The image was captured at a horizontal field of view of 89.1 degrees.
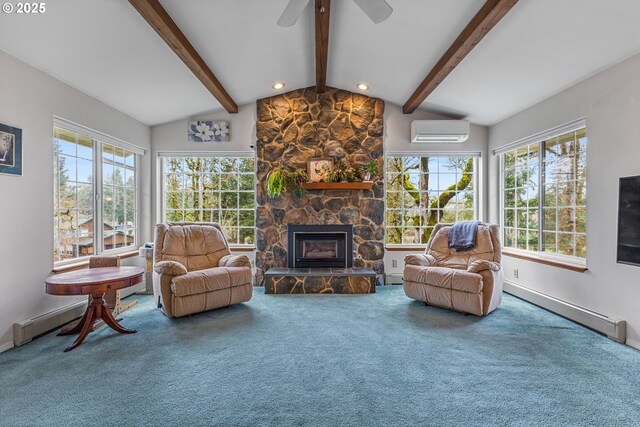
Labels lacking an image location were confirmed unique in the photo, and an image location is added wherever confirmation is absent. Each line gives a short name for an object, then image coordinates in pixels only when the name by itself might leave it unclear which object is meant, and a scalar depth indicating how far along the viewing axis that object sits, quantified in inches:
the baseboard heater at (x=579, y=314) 109.2
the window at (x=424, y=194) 205.5
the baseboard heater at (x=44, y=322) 105.7
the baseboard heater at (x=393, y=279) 197.5
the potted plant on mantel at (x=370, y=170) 192.1
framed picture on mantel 193.0
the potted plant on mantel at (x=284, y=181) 185.9
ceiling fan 89.8
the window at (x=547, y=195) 137.1
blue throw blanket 155.2
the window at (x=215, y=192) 204.7
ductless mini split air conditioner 185.9
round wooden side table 100.8
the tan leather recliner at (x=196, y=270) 129.5
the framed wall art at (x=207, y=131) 197.2
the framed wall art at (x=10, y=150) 103.1
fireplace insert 193.6
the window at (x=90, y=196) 135.3
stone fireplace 196.1
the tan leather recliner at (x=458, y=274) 131.9
